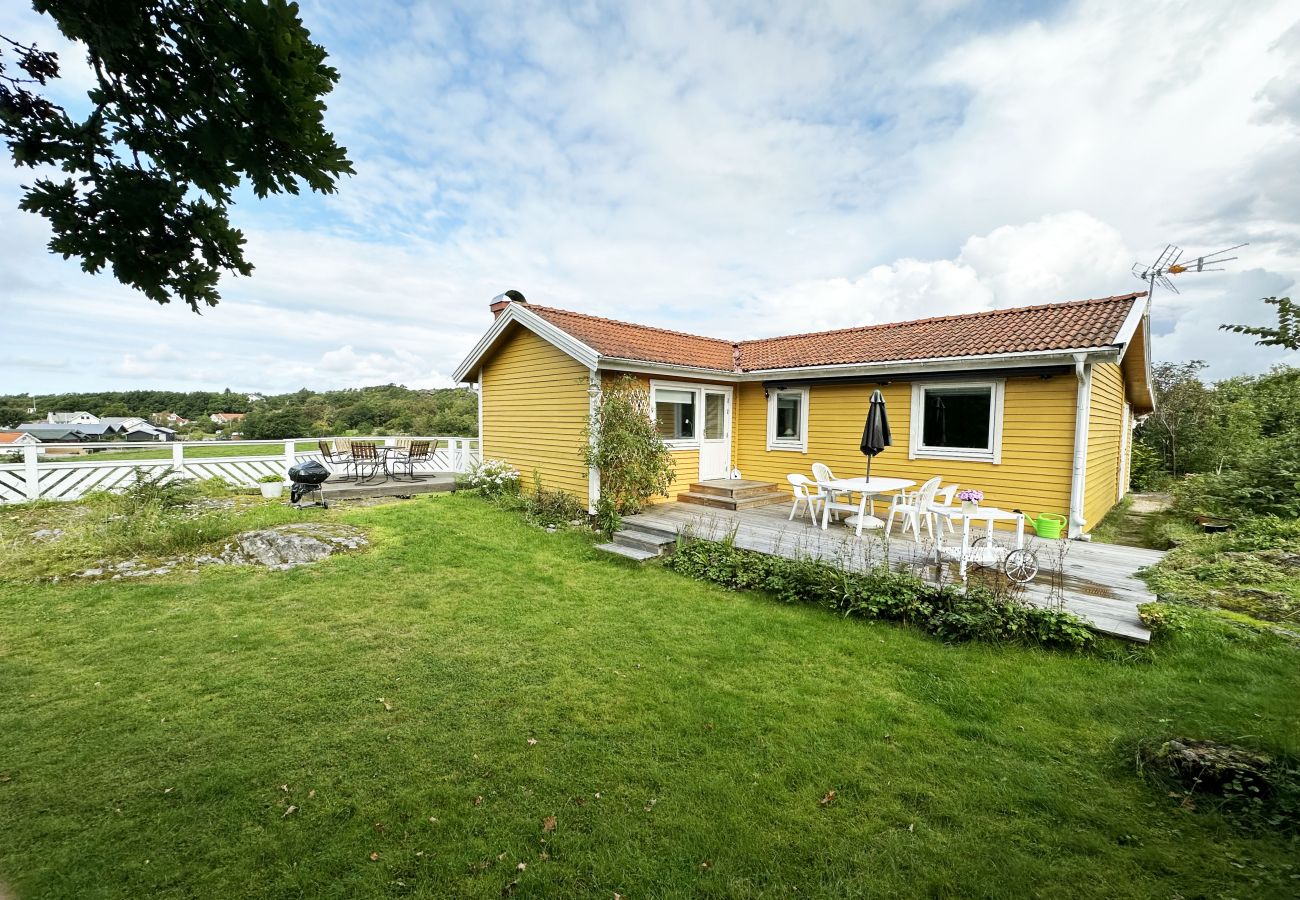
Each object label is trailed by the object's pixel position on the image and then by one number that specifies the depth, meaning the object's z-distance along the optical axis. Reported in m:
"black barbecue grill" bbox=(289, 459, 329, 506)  9.98
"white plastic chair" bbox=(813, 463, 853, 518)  8.52
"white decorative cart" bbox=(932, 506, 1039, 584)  5.38
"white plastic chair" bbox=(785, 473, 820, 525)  8.43
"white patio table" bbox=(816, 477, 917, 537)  7.62
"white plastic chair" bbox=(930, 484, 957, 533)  7.04
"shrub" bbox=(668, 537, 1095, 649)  4.62
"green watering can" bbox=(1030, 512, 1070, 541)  7.49
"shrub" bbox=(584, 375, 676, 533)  9.09
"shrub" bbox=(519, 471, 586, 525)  9.70
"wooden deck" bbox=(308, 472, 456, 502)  11.17
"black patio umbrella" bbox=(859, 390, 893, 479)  7.73
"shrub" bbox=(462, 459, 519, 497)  11.54
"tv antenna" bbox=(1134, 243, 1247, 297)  11.92
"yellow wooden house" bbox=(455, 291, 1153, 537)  7.77
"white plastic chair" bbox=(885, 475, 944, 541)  7.14
